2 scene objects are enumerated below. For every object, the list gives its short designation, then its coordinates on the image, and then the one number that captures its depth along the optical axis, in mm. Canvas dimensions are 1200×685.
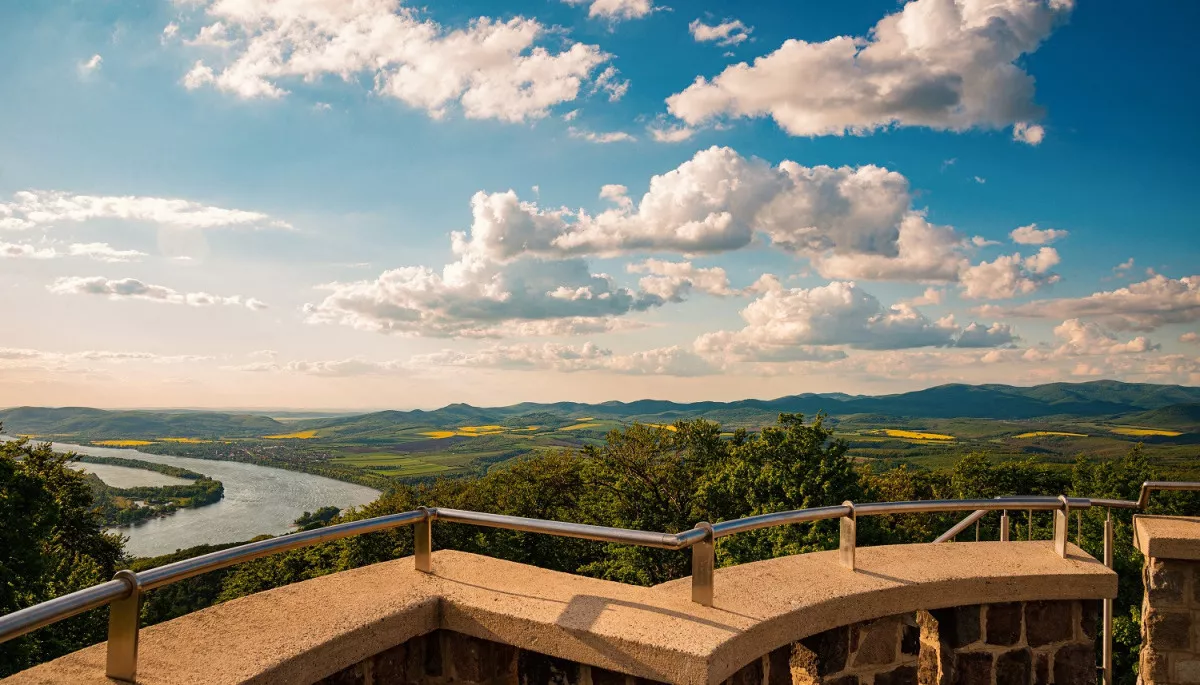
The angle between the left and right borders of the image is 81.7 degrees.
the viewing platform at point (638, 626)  2359
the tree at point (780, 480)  22312
